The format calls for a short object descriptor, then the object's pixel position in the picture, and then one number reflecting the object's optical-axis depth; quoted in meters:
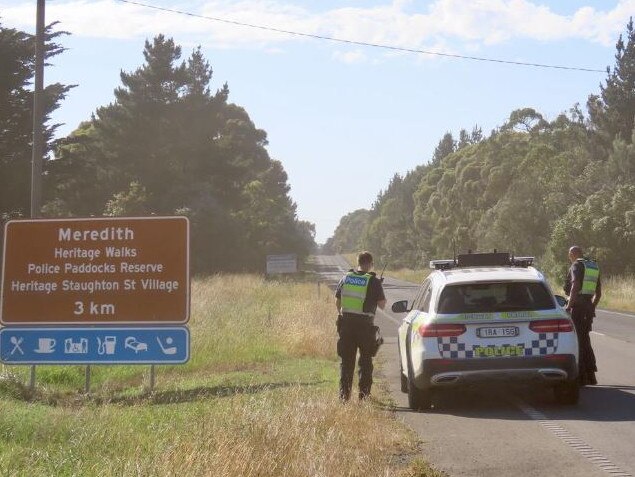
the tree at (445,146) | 147.75
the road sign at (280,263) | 41.59
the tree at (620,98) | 77.56
